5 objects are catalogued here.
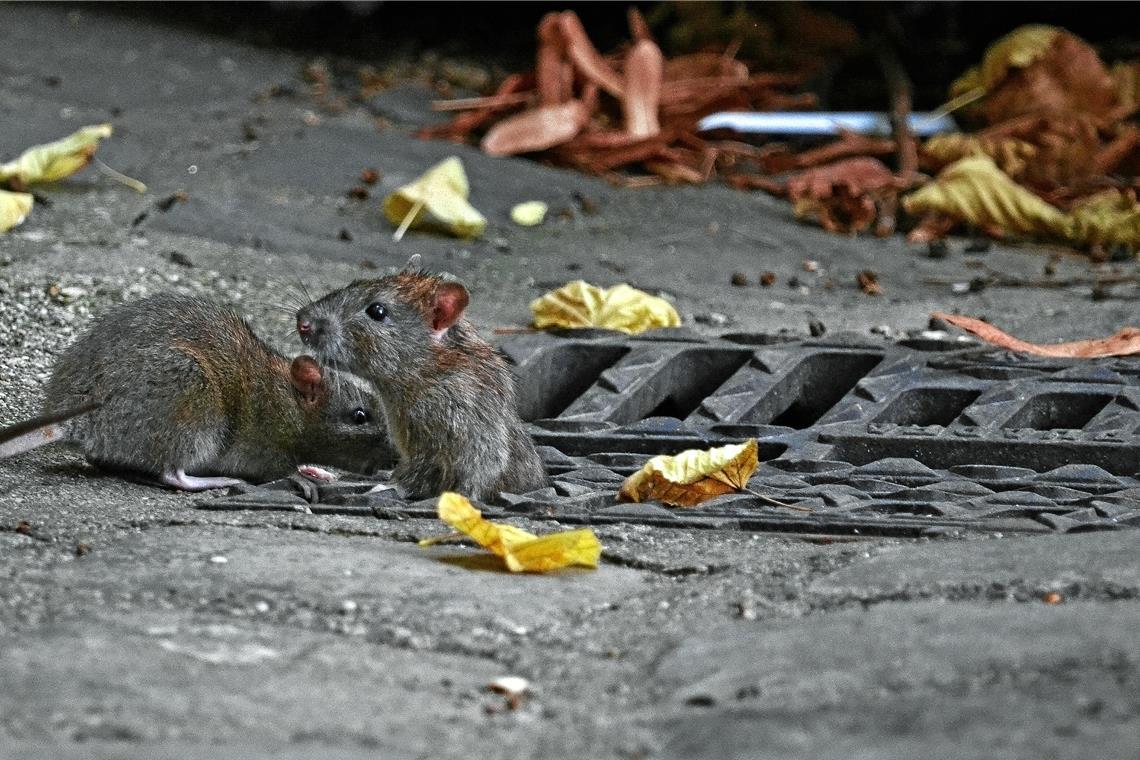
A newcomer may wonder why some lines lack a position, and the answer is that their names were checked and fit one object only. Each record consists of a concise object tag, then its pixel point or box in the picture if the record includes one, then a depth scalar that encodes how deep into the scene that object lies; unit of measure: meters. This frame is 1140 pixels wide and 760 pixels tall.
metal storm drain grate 7.96
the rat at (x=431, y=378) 8.86
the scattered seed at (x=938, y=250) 15.80
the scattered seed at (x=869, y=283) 14.39
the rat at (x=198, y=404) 8.90
